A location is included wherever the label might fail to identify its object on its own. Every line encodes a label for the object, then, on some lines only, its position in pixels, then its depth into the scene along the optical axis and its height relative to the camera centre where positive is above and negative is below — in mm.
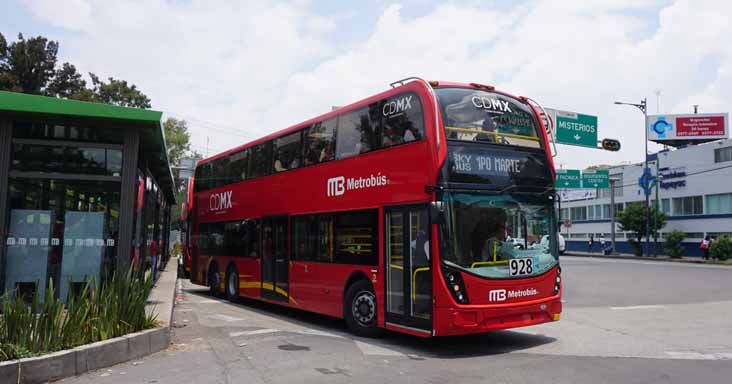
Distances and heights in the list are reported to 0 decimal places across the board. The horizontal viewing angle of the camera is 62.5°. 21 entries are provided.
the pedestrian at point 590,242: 59075 +560
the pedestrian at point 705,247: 41688 +215
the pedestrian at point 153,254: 18734 -487
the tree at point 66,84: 46562 +11938
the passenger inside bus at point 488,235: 9008 +154
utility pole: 53469 +2371
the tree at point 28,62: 44375 +12926
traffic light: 23422 +4003
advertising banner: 57906 +11878
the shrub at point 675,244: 44562 +404
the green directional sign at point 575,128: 22547 +4480
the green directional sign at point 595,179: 33062 +3813
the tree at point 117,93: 48125 +11592
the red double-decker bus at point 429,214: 8867 +497
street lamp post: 44400 +2814
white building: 45750 +4979
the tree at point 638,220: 48031 +2309
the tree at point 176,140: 52094 +8612
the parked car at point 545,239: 9773 +124
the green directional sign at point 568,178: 31214 +3613
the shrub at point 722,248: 39562 +149
